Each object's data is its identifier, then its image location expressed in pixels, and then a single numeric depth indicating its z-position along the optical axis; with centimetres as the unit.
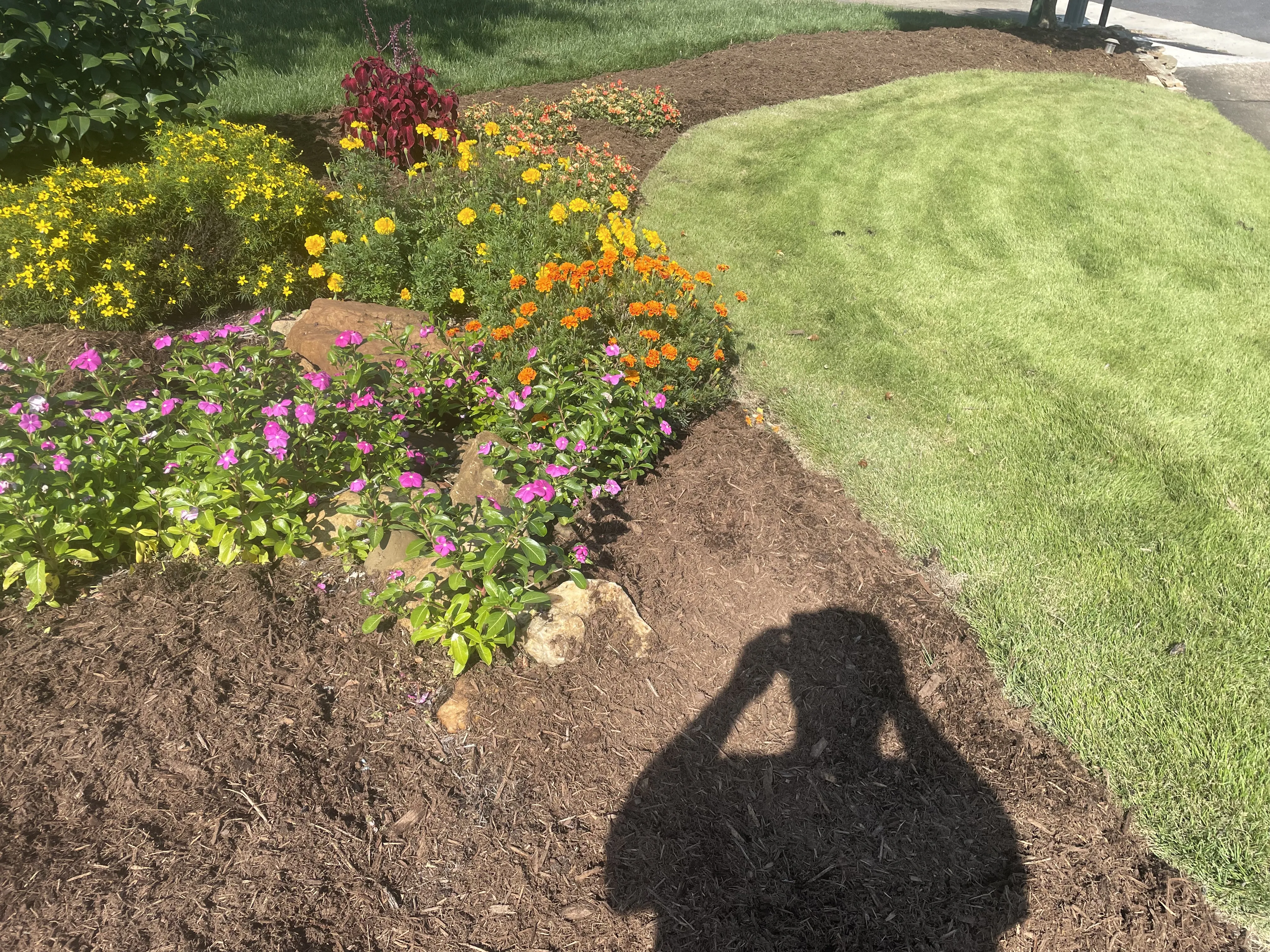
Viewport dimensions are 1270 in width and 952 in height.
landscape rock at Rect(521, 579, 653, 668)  272
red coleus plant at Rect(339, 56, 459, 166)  547
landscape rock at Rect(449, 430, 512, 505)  309
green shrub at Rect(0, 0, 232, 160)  437
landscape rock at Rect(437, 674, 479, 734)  252
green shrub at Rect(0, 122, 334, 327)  406
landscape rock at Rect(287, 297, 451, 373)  390
